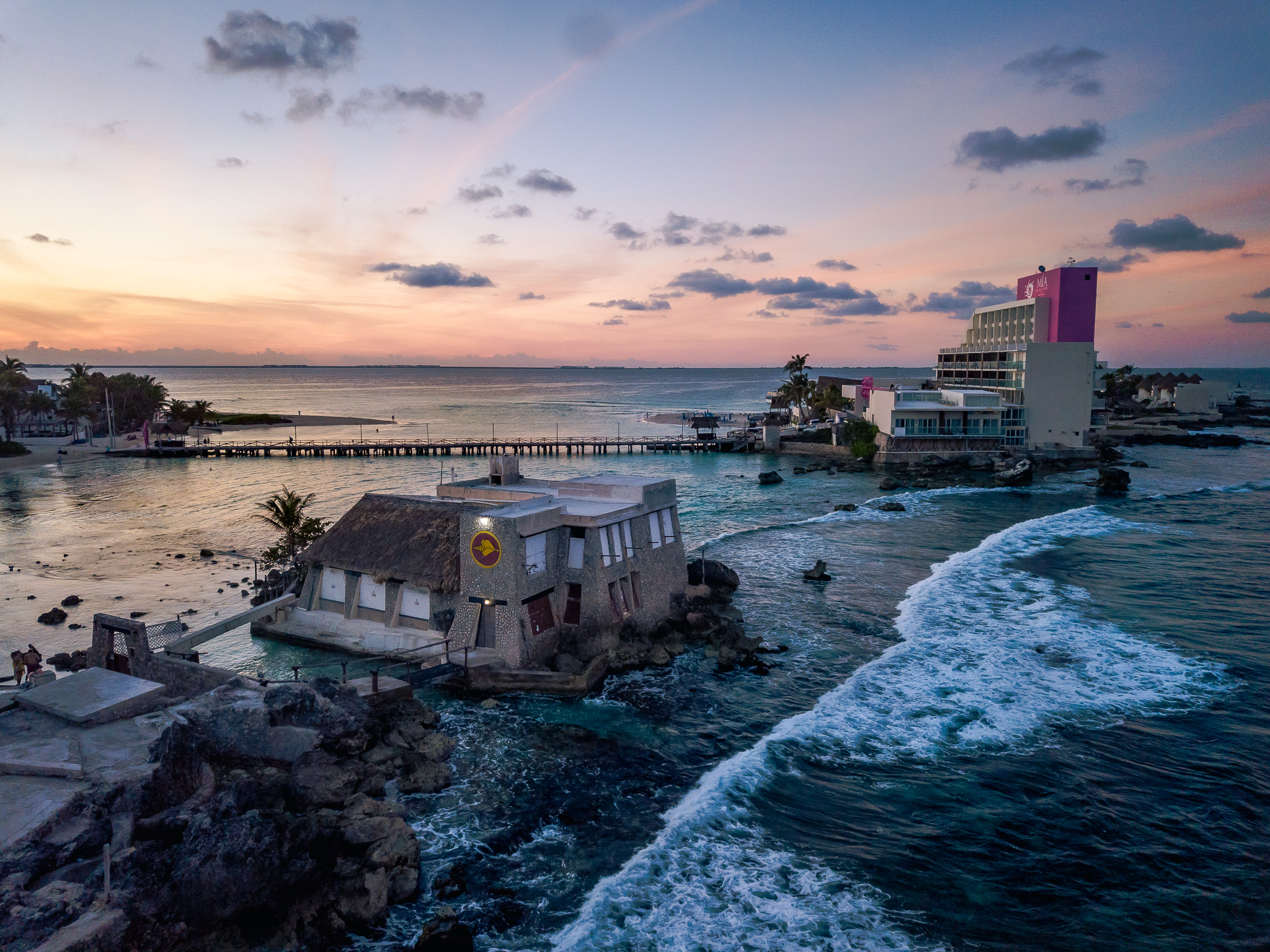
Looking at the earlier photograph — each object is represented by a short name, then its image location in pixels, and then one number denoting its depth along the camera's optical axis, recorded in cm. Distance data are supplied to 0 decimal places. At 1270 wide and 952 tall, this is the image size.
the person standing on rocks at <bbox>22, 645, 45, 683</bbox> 2539
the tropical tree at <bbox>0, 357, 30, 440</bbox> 10250
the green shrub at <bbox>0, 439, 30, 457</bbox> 9719
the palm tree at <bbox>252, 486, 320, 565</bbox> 4269
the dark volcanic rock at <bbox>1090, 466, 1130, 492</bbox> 7075
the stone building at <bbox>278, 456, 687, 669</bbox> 2738
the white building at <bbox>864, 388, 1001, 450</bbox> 9019
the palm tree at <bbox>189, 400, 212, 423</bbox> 13062
